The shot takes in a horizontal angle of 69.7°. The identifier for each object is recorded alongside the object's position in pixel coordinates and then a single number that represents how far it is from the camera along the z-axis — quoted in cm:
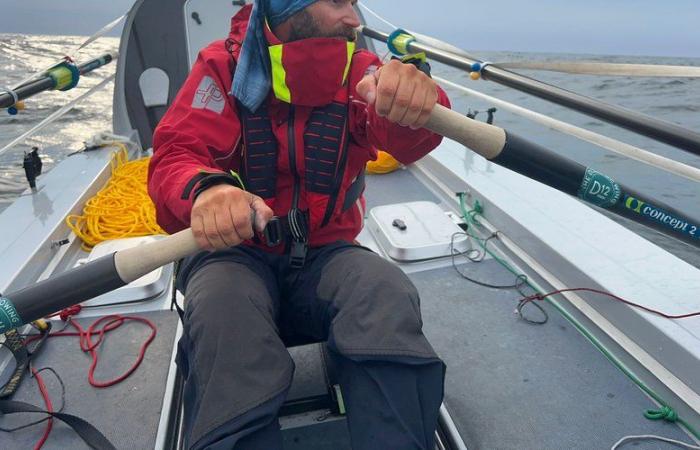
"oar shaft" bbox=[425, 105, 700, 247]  117
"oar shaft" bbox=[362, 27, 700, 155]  117
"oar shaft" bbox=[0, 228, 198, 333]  105
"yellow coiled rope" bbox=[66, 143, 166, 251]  251
